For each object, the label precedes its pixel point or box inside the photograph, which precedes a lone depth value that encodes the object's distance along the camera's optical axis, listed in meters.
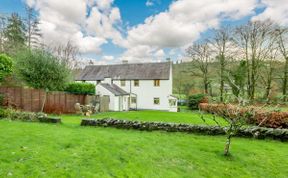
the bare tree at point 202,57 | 26.05
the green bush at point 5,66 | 10.42
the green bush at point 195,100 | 25.09
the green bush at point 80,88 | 17.84
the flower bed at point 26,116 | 8.91
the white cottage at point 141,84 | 24.03
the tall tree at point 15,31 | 20.70
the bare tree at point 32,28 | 22.64
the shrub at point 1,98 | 10.88
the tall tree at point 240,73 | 22.03
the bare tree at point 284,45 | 20.26
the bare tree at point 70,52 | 27.12
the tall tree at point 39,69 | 12.41
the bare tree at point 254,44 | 21.20
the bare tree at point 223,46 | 23.66
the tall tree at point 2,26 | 18.99
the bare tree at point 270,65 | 21.59
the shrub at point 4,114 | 9.25
